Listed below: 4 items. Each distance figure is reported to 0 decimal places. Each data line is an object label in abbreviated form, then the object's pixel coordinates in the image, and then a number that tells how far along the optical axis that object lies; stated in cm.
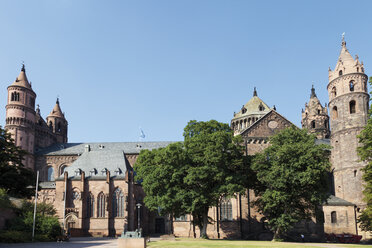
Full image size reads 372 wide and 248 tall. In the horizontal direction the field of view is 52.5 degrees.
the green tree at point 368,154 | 3719
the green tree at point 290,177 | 4353
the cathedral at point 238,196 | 5534
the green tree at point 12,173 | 4756
